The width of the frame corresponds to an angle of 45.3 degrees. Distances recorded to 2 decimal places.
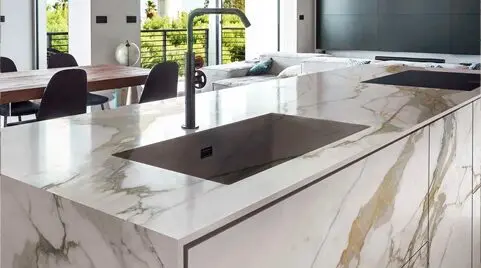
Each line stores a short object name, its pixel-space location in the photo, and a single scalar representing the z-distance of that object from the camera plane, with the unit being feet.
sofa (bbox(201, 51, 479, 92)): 23.49
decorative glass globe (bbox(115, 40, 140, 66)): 21.44
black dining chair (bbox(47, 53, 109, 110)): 17.29
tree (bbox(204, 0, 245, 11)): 27.78
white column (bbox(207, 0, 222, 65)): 28.30
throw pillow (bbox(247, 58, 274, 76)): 25.89
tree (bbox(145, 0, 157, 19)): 25.27
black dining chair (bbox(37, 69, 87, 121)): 11.82
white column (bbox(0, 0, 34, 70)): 22.85
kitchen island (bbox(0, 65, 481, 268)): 3.26
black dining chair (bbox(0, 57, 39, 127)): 14.00
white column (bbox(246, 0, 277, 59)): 30.53
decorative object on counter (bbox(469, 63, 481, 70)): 20.17
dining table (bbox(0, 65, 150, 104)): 11.73
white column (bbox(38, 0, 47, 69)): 23.99
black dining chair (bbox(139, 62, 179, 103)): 13.51
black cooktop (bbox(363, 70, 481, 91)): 8.98
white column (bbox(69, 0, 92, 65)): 21.18
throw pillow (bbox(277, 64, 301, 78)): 23.44
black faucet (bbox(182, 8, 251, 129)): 5.49
